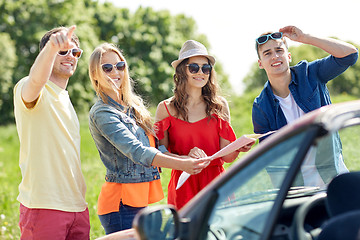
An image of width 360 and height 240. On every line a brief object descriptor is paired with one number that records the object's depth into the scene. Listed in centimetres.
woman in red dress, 385
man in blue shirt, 359
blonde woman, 311
